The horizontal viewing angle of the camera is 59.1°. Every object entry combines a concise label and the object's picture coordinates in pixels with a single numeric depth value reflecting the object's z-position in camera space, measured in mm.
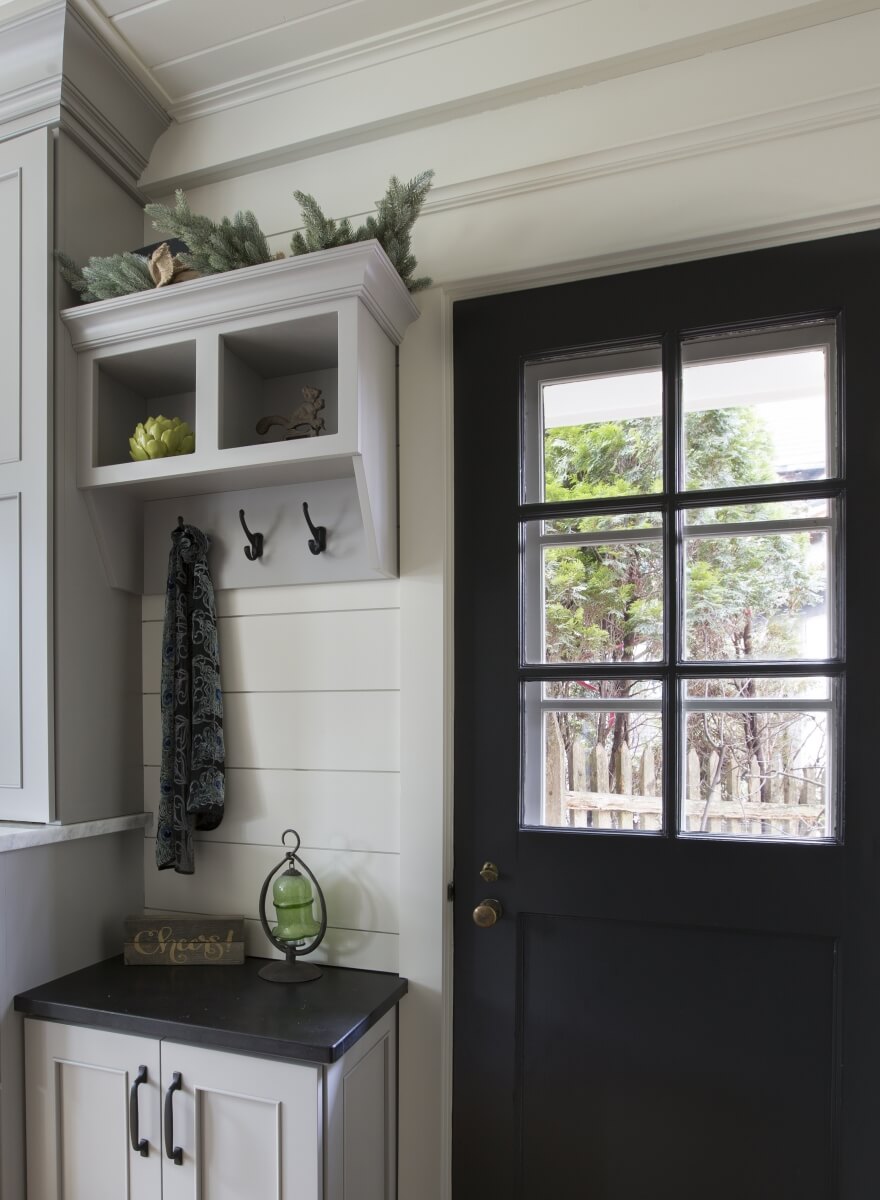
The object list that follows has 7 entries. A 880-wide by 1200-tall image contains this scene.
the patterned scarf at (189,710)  1598
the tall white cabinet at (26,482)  1524
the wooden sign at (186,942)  1583
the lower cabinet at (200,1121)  1246
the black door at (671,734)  1303
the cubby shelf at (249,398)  1405
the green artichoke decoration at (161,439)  1552
